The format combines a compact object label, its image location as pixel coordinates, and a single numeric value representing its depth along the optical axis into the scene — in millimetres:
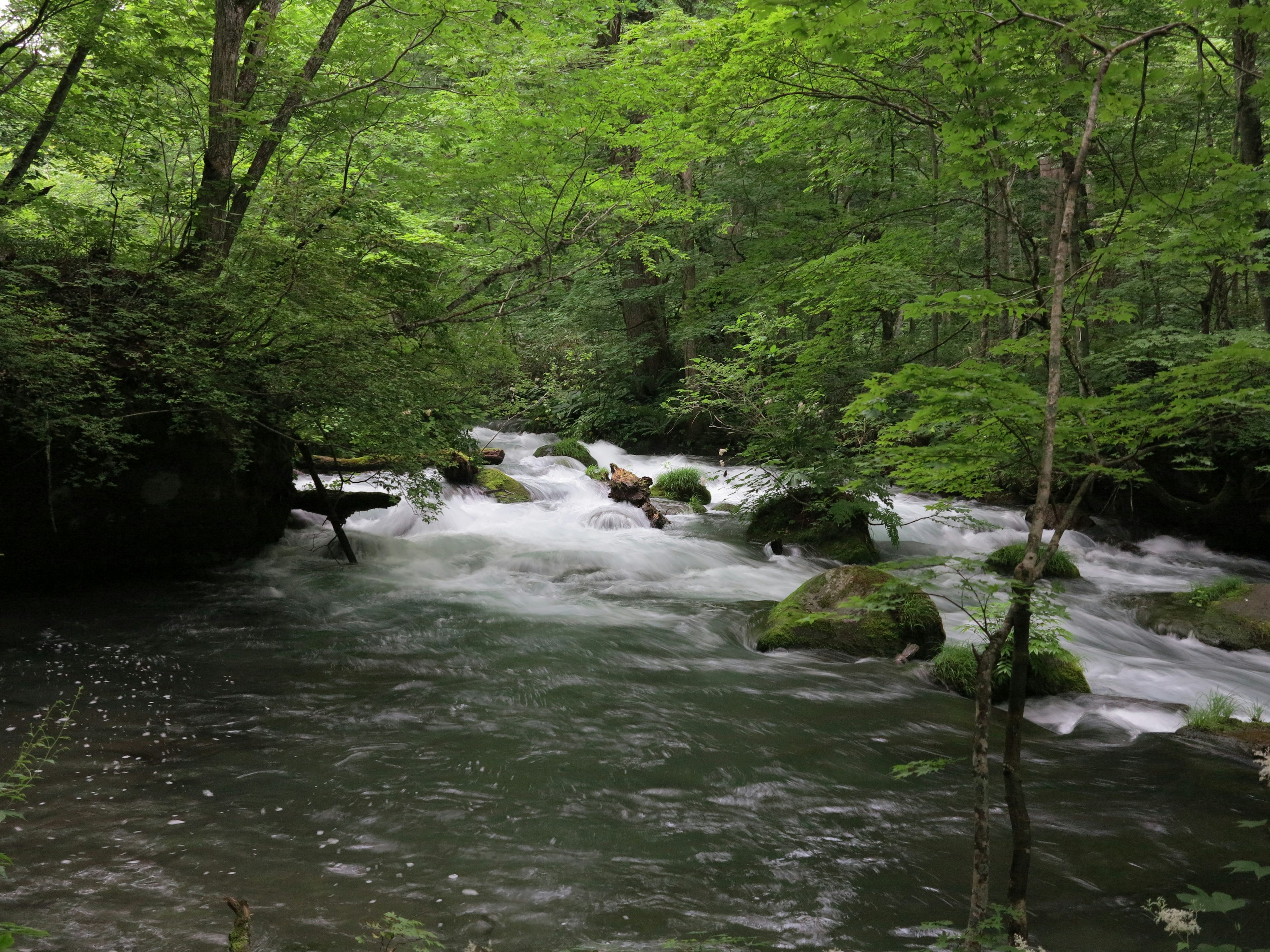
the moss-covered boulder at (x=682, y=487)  16000
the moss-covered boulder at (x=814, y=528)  11695
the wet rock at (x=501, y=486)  14484
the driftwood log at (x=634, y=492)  13977
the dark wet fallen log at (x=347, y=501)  10844
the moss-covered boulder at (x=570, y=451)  18766
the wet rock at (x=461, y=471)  13705
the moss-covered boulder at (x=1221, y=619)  8195
